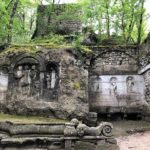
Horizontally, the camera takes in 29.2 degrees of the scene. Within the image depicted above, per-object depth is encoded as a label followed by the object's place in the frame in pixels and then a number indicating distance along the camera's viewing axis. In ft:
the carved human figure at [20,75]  44.92
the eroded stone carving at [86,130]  28.76
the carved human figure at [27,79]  44.63
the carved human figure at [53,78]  44.93
